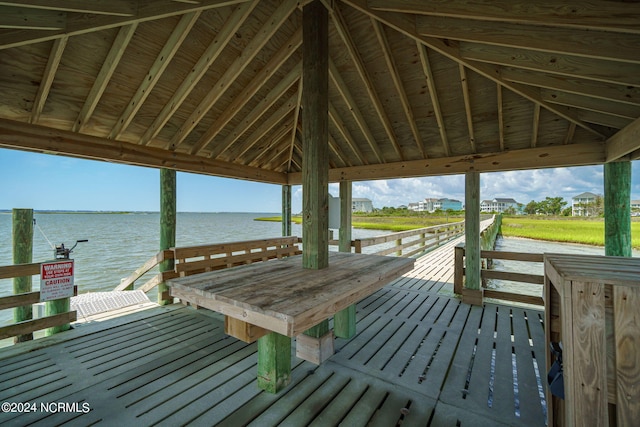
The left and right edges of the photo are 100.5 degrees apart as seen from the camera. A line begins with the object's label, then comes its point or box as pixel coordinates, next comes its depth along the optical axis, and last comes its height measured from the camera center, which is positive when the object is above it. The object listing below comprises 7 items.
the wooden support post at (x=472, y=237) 4.60 -0.42
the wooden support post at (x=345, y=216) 5.92 -0.02
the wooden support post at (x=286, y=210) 7.14 +0.16
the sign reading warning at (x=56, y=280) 3.25 -0.77
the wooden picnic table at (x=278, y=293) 1.56 -0.54
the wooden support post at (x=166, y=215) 4.51 +0.04
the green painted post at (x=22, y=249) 3.49 -0.40
